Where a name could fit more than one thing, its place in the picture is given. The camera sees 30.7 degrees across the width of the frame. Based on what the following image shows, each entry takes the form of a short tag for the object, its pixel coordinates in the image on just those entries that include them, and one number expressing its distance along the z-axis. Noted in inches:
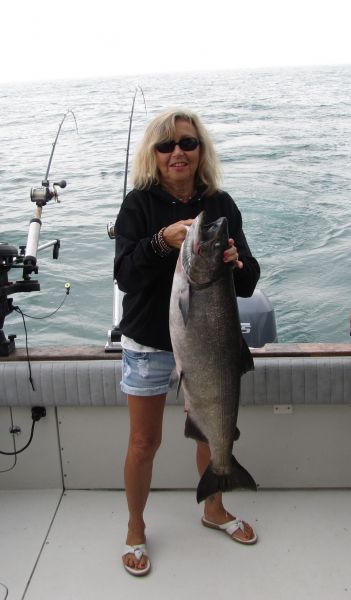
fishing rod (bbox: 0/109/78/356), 118.5
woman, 88.2
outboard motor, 148.3
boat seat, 115.5
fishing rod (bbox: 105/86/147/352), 121.1
